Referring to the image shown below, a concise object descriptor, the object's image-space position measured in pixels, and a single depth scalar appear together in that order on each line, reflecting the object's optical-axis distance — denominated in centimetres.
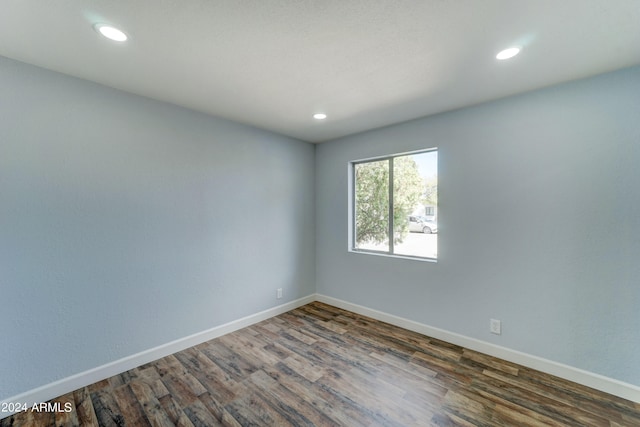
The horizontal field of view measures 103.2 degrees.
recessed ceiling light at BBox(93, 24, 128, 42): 149
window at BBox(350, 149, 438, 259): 297
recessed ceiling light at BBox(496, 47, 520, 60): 169
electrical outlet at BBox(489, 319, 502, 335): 244
